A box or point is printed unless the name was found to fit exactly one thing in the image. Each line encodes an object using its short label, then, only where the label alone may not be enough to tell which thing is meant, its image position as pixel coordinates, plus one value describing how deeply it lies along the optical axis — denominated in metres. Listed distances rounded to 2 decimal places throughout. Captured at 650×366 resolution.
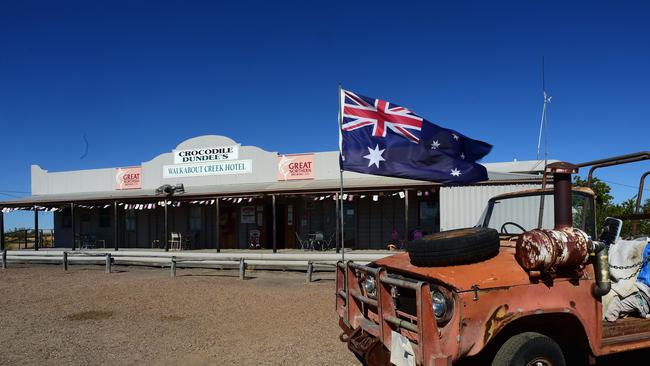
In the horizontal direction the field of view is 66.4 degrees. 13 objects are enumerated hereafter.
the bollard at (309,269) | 12.98
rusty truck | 3.50
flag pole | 8.67
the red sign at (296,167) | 21.86
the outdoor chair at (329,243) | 20.75
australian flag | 8.89
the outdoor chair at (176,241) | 23.05
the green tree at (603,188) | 18.18
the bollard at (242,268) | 14.05
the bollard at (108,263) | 16.20
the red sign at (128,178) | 25.61
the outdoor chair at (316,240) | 20.36
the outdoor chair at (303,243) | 20.88
